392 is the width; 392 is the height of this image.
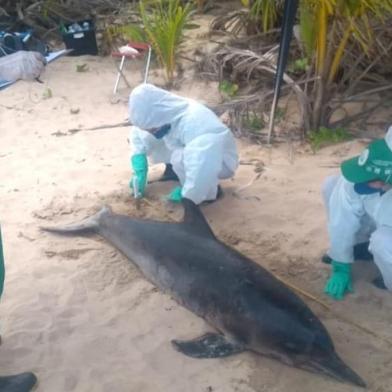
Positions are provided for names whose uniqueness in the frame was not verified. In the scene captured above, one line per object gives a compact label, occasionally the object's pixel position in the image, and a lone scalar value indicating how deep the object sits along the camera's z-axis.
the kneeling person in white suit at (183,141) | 4.36
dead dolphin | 3.09
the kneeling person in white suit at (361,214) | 3.32
